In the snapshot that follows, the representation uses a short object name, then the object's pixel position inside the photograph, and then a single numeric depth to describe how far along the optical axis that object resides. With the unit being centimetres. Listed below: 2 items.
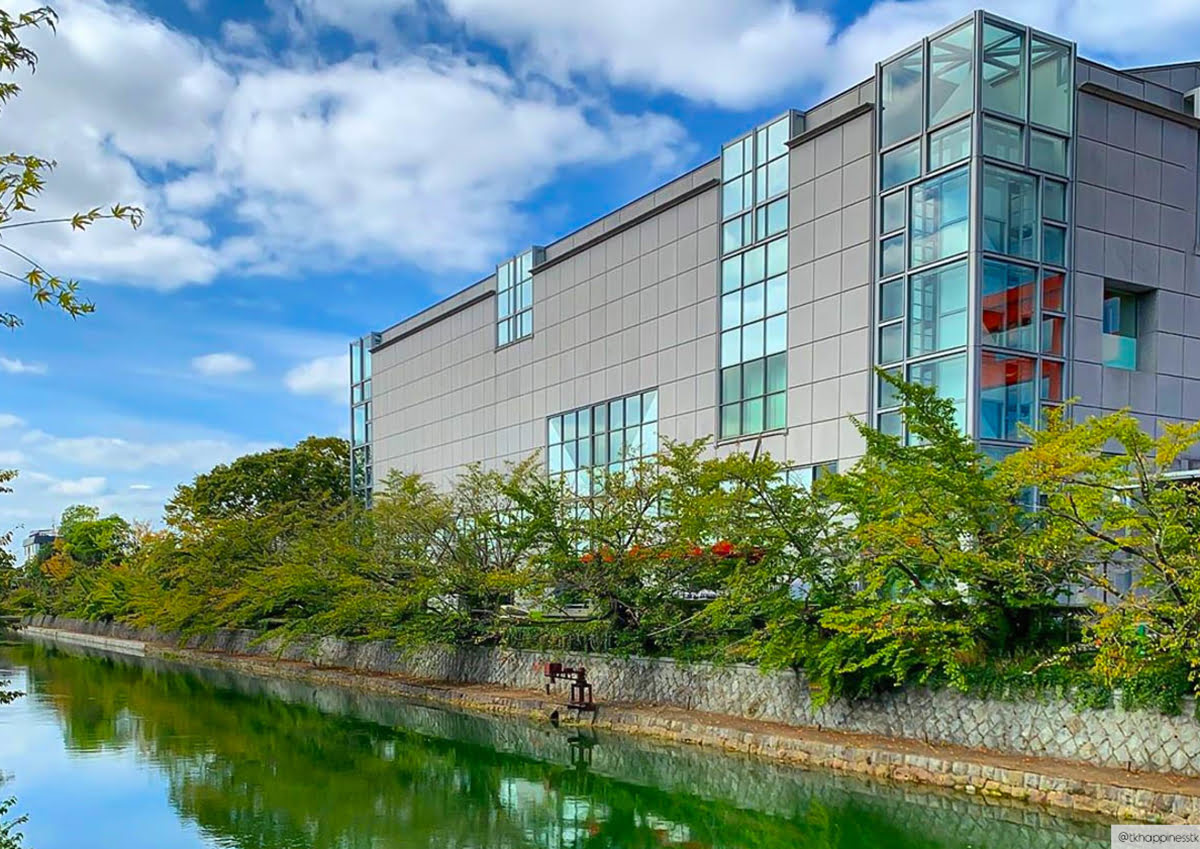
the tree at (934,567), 1266
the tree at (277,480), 4625
